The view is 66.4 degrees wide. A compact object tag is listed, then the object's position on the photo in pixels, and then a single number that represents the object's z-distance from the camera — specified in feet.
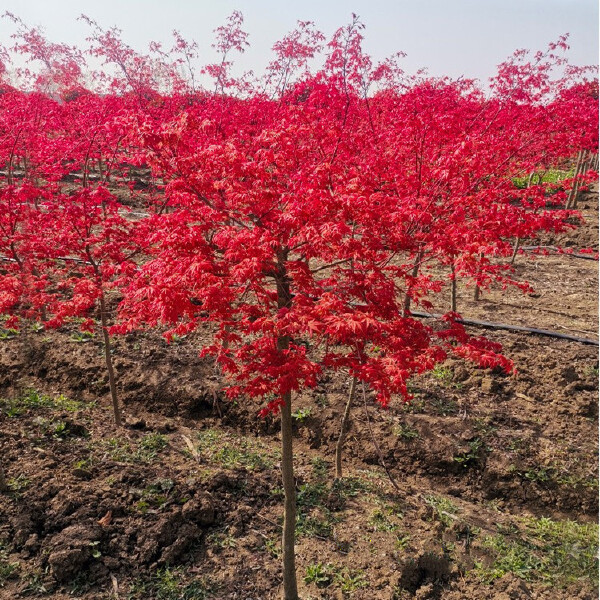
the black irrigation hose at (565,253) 48.60
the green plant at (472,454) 22.53
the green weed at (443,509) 18.85
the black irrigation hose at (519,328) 30.12
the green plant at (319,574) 16.49
